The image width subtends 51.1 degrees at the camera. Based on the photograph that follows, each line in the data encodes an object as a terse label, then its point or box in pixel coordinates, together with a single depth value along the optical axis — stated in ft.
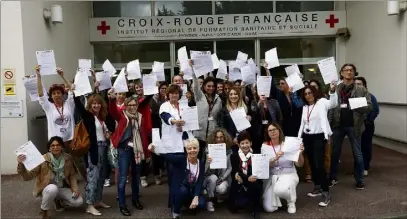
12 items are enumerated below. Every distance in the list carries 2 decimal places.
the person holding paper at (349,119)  20.52
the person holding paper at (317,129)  19.31
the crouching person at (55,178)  17.47
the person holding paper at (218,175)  18.42
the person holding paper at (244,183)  17.80
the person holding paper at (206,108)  19.83
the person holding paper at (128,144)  18.38
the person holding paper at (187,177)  17.65
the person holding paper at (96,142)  18.33
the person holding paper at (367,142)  24.62
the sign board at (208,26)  39.70
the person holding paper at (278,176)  18.24
